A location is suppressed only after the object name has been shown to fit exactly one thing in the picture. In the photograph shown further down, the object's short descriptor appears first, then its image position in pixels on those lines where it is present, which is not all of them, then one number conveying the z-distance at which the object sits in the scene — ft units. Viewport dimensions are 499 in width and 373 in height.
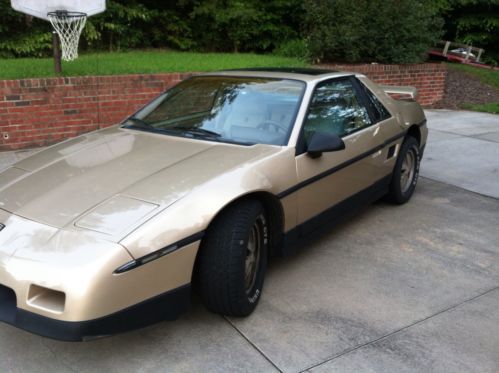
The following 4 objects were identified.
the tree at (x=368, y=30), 33.55
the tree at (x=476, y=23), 55.57
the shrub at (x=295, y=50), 36.03
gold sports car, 7.86
